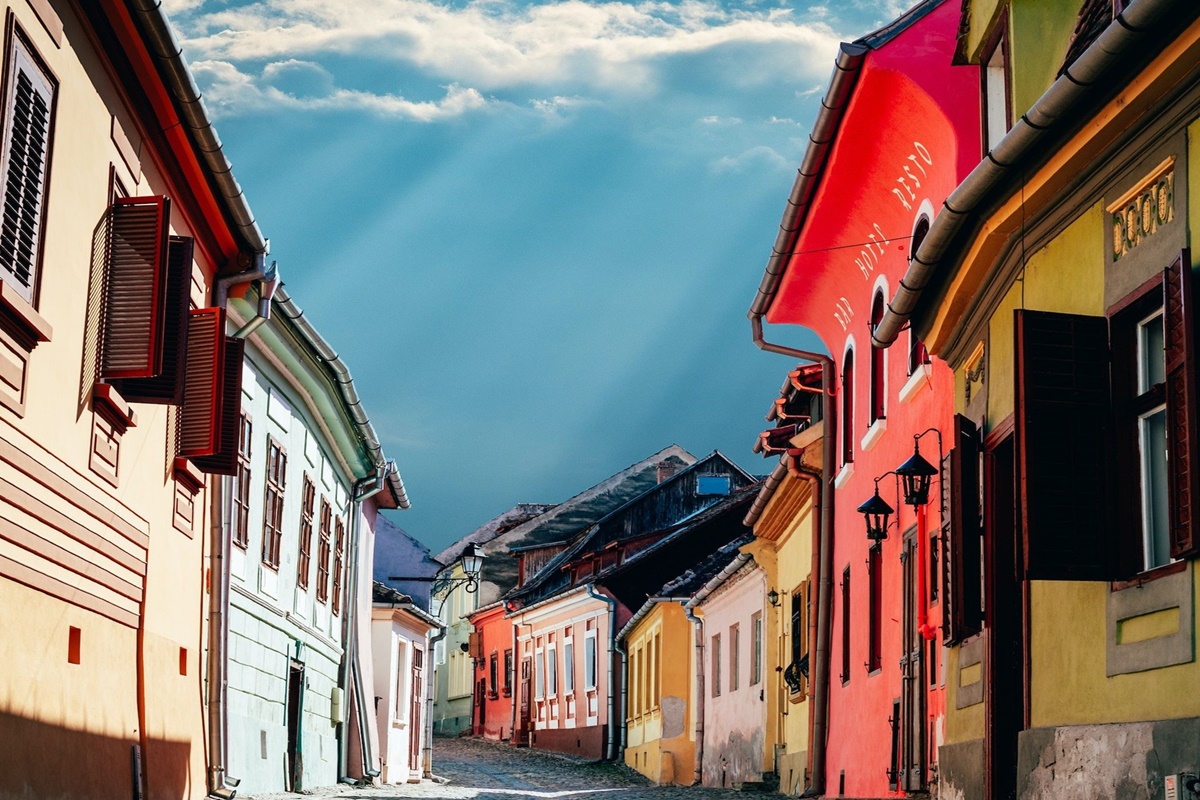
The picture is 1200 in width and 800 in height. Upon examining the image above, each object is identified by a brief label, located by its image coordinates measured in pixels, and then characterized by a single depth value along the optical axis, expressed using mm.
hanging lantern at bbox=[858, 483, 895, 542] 13992
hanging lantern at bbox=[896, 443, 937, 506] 11641
